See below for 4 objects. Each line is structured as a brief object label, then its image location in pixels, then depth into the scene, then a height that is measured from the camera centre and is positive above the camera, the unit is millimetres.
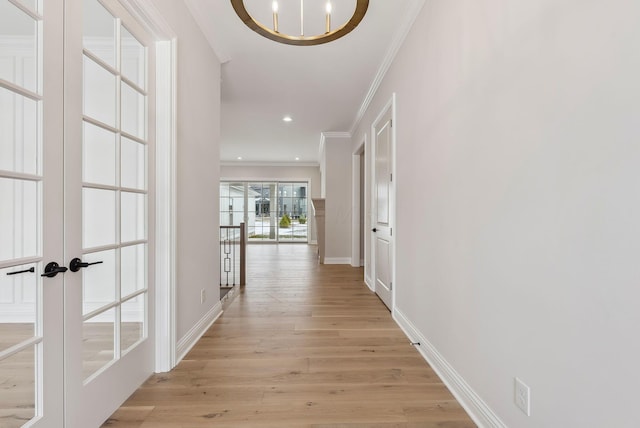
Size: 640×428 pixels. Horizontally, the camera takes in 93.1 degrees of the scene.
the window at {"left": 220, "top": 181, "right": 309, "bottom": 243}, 10250 +104
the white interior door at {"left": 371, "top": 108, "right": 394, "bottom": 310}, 3271 +38
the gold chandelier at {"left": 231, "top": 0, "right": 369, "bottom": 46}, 1938 +1267
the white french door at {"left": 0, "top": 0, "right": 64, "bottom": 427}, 1085 -2
